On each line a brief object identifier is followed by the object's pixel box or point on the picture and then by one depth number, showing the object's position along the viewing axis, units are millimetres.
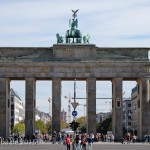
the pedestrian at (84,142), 60450
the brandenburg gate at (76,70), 101188
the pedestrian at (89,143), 64250
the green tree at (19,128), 183962
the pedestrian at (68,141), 61562
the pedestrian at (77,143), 61069
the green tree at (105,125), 178250
